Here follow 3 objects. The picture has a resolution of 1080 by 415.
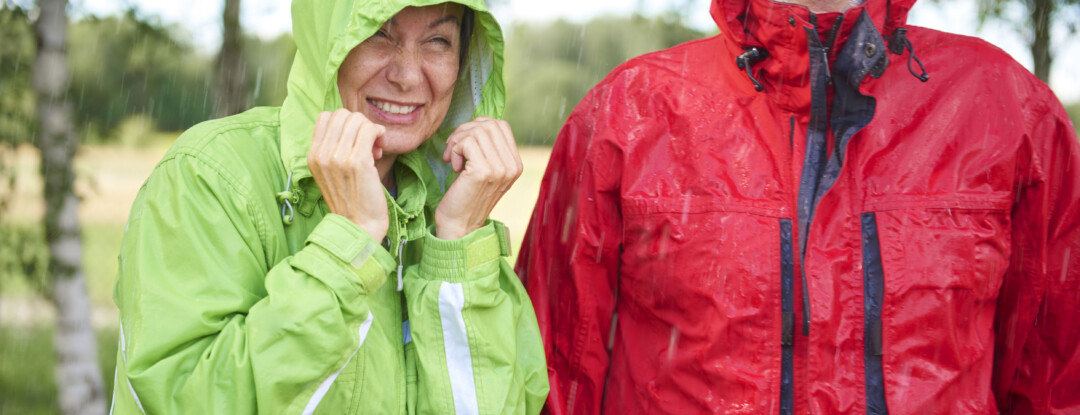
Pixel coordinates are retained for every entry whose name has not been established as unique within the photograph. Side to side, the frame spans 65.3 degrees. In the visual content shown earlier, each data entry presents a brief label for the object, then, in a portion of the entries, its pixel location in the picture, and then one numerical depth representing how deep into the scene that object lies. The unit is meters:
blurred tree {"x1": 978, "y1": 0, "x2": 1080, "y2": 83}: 4.57
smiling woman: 1.83
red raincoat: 2.18
